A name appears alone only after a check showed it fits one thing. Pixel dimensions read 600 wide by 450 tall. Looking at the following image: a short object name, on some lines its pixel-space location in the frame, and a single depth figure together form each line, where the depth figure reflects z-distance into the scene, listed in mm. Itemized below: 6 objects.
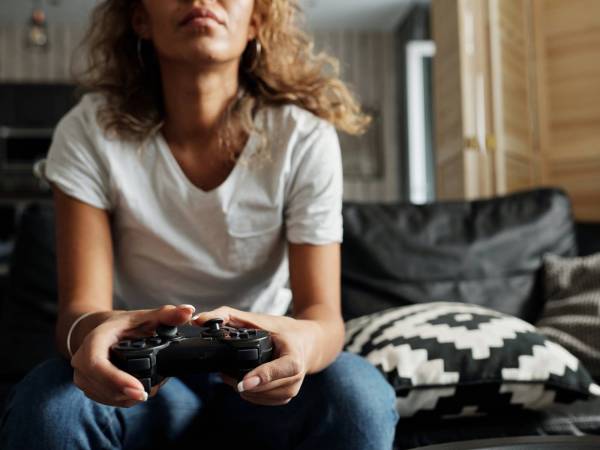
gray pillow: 1476
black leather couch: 1553
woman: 934
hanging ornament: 4309
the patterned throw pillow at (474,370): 1190
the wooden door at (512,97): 2826
